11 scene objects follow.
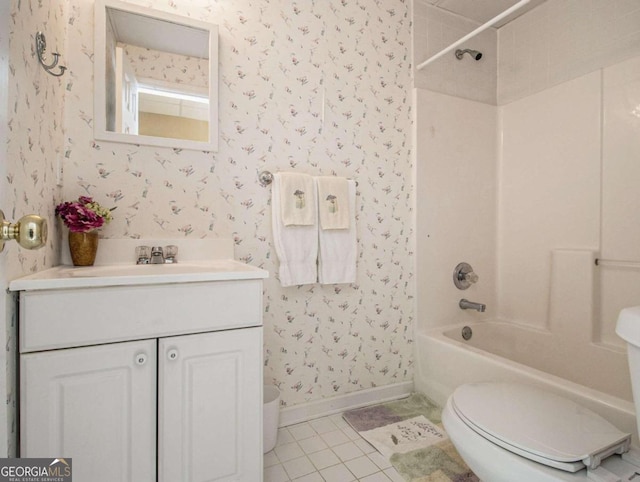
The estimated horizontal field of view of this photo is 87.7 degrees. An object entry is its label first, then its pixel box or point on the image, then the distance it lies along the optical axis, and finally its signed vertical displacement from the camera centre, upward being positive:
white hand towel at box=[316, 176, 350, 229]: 1.67 +0.19
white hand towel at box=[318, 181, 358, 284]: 1.69 -0.07
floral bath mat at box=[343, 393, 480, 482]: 1.30 -0.91
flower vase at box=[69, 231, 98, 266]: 1.24 -0.04
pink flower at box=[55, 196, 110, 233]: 1.21 +0.08
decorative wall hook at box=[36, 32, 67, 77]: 1.01 +0.58
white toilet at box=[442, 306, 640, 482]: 0.79 -0.51
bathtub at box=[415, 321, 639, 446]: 1.22 -0.60
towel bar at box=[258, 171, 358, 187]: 1.60 +0.29
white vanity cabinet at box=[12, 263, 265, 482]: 0.87 -0.41
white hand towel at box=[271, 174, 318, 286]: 1.60 -0.03
